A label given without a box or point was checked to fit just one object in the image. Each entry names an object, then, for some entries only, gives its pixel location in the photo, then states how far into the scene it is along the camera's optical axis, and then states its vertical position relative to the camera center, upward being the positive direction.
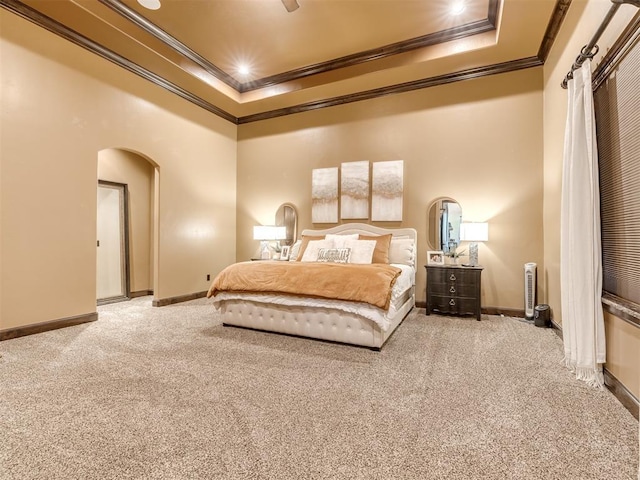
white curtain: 2.22 -0.02
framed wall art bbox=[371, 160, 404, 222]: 4.88 +0.79
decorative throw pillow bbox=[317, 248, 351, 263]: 4.25 -0.18
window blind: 1.95 +0.46
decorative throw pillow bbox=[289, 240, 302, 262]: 5.18 -0.16
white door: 5.22 +0.00
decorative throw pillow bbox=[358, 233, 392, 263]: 4.33 -0.08
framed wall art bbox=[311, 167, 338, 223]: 5.35 +0.79
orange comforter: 2.89 -0.39
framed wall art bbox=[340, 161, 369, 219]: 5.12 +0.84
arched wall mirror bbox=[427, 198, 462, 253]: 4.56 +0.25
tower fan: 3.91 -0.61
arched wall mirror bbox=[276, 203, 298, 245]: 5.68 +0.39
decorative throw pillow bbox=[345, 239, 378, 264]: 4.32 -0.12
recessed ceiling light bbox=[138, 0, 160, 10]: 3.36 +2.56
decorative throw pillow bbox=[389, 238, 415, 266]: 4.53 -0.14
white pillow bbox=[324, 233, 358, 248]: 4.55 +0.05
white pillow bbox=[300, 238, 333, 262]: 4.50 -0.11
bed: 2.91 -0.59
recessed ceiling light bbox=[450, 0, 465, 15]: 3.46 +2.58
